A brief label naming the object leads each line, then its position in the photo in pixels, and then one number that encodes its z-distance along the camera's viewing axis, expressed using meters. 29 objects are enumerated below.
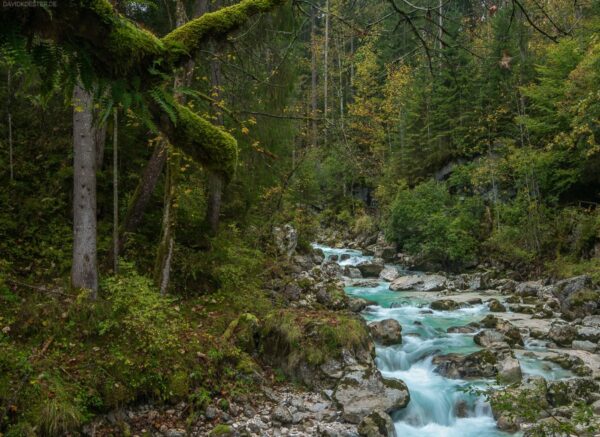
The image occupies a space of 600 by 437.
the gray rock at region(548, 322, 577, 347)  10.62
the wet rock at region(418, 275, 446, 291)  17.22
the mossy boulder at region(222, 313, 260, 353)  8.06
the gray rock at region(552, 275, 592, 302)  13.70
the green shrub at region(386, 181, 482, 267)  19.78
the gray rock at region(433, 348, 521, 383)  8.91
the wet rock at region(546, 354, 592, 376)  8.93
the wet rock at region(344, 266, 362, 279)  19.26
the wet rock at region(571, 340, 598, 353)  10.22
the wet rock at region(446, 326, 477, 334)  11.72
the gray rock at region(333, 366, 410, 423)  7.10
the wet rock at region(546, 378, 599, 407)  7.78
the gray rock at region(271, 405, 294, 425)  6.79
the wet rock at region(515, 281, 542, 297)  15.44
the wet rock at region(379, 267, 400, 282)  18.72
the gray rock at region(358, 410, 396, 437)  6.59
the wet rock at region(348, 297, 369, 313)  13.29
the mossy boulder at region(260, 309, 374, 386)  8.06
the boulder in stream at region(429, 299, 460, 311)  14.10
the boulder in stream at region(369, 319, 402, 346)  10.80
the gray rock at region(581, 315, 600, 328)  11.67
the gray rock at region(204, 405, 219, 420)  6.48
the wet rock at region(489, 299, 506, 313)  13.75
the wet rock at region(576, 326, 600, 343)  10.75
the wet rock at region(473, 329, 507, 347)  10.74
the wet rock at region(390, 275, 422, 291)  17.20
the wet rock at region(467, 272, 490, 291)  17.19
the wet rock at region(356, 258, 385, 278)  19.53
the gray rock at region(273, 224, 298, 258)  14.48
